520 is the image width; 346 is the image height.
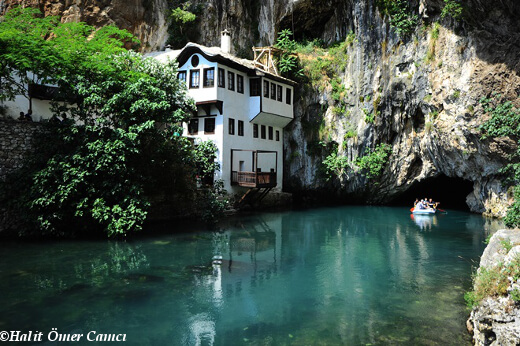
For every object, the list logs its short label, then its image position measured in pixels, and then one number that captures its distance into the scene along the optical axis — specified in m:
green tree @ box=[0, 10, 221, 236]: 16.88
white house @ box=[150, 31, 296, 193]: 26.30
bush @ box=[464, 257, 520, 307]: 6.70
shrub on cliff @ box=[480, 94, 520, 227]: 18.62
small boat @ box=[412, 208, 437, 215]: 27.06
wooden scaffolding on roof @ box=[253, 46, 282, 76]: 31.21
